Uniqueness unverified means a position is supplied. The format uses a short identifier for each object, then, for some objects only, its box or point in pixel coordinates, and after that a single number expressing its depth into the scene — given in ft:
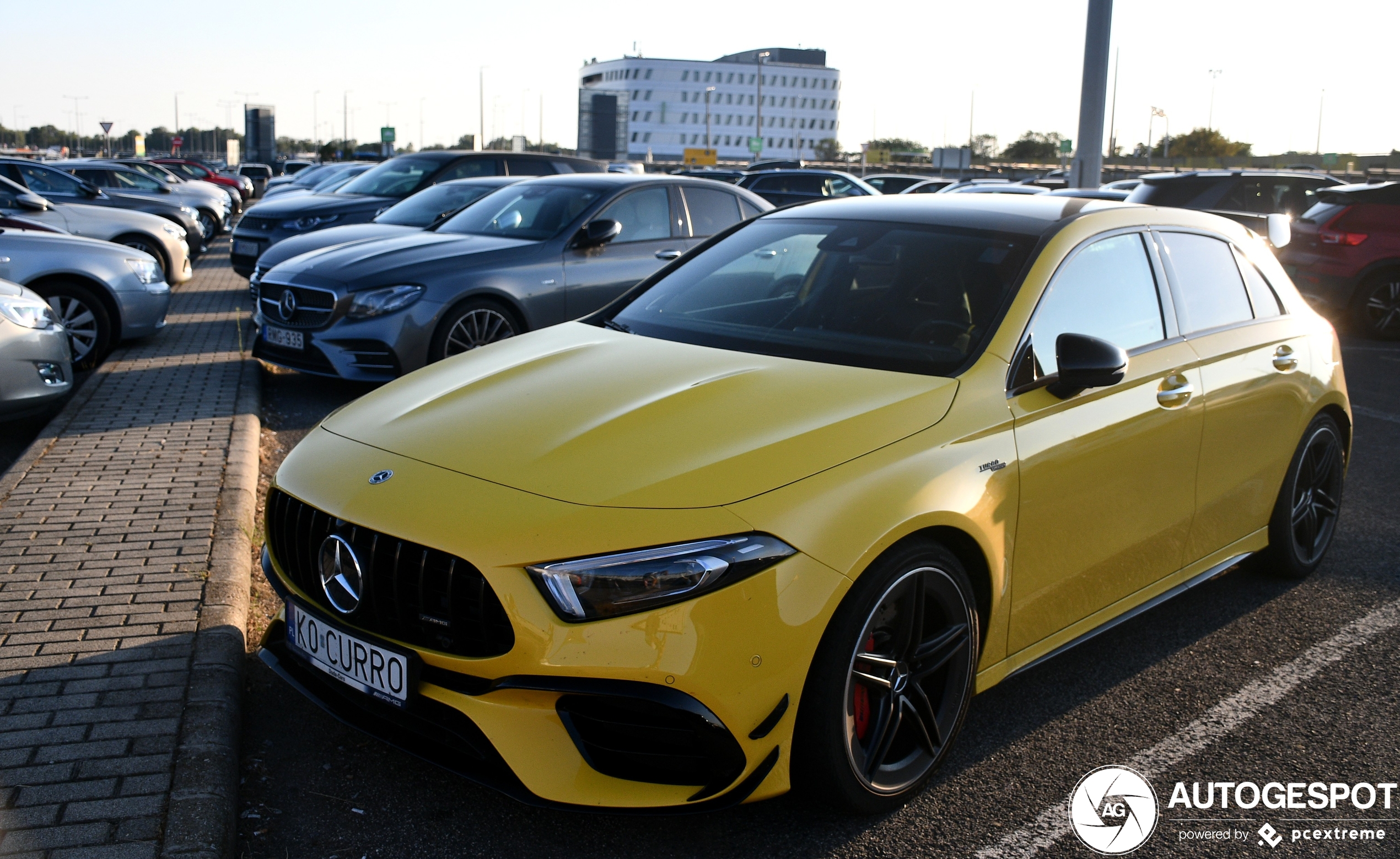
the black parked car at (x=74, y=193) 47.75
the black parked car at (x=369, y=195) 42.52
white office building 436.76
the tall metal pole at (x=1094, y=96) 58.59
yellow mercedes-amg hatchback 8.11
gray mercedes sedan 24.72
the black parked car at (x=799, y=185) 74.33
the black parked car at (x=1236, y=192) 45.39
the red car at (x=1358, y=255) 40.11
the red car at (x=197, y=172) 116.26
